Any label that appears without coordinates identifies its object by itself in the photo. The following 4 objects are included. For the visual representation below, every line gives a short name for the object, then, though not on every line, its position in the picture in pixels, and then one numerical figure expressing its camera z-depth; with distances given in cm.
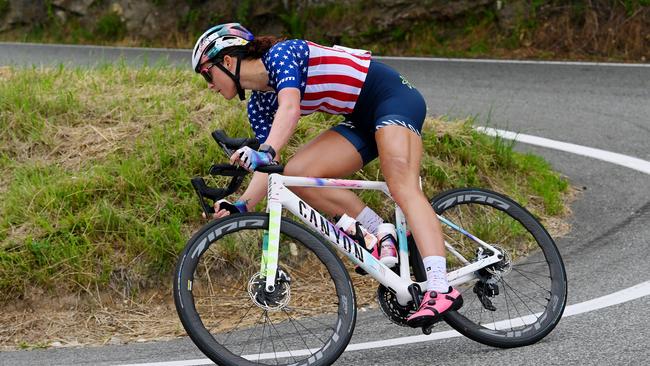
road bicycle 492
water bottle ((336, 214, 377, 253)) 528
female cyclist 510
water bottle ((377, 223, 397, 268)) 527
